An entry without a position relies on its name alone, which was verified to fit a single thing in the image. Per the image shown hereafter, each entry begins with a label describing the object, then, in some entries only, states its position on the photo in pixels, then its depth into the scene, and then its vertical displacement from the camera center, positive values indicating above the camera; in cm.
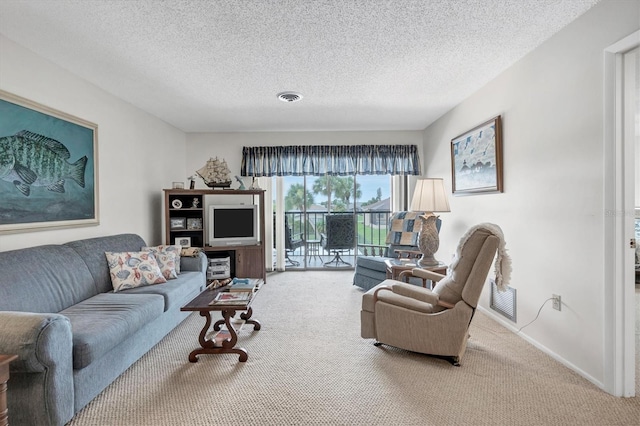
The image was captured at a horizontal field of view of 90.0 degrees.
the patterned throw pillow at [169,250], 340 -42
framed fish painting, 234 +37
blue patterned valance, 519 +81
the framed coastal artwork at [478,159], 309 +53
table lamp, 338 +1
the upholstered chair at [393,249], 406 -53
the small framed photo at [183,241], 434 -41
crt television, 456 -21
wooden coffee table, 237 -92
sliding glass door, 551 +8
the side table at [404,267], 325 -60
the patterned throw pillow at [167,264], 325 -54
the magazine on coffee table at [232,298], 242 -68
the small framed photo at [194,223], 448 -17
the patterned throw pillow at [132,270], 285 -54
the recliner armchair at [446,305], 225 -73
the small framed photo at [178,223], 439 -16
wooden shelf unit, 446 -39
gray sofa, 157 -70
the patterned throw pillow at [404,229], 427 -27
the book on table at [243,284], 272 -65
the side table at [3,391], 129 -72
